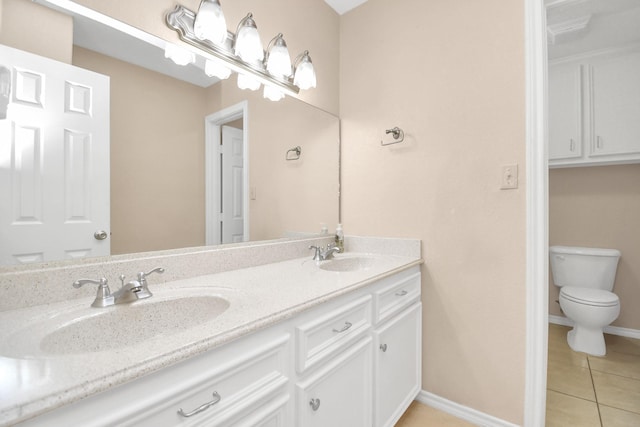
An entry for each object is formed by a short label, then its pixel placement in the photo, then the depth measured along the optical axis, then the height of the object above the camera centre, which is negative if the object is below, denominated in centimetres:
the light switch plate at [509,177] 137 +18
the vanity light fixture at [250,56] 114 +73
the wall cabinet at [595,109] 229 +87
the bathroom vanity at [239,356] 48 -32
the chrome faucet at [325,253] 155 -22
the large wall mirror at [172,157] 92 +23
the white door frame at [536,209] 131 +2
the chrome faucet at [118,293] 81 -23
